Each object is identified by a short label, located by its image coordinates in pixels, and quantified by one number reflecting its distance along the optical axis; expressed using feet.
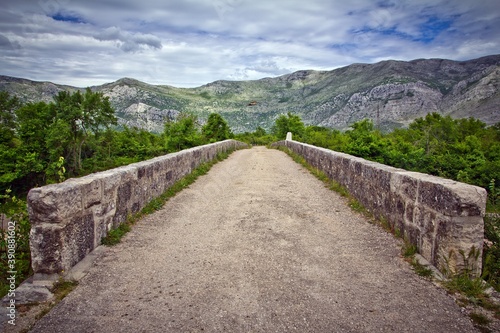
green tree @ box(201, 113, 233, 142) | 90.22
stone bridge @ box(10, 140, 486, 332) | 8.00
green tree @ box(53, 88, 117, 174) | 108.37
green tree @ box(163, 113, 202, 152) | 71.97
